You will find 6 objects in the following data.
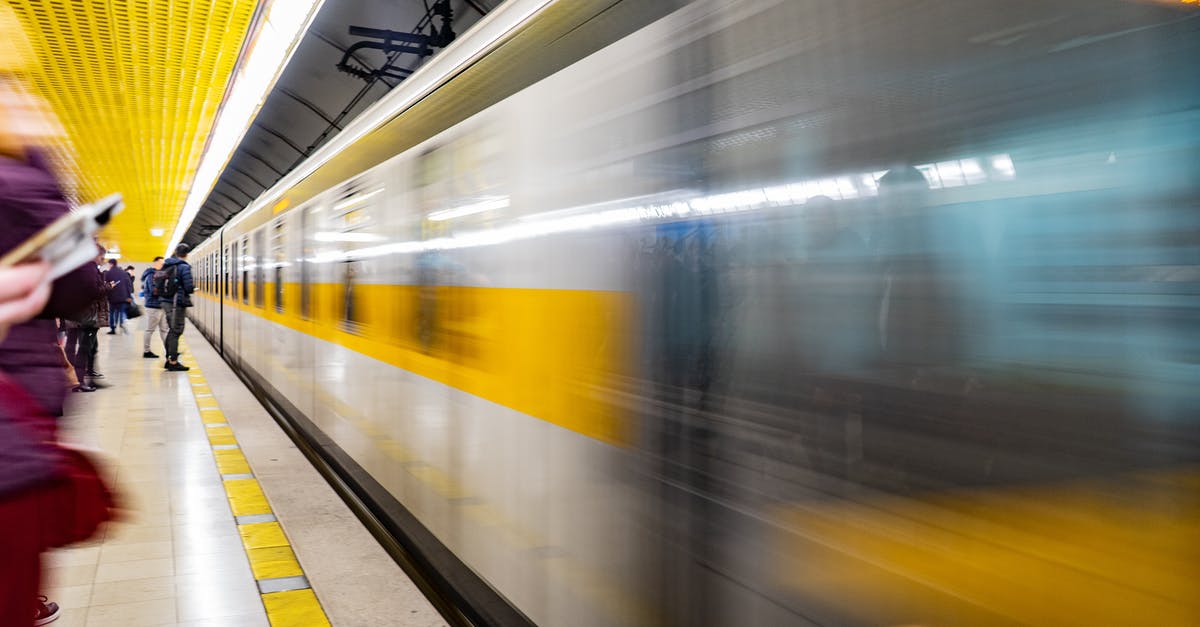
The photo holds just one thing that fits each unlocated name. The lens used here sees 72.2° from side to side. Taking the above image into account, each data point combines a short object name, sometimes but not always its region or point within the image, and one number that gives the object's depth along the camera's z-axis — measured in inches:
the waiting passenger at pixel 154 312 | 524.4
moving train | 41.1
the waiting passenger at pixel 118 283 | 495.1
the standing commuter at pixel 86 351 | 394.0
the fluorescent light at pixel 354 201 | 183.8
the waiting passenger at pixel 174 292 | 498.3
